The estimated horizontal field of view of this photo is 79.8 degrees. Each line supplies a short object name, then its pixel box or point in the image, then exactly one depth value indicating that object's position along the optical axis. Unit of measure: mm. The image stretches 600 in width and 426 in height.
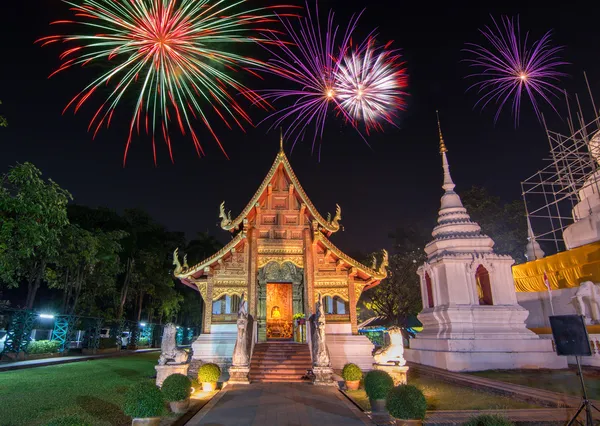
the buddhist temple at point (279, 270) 15281
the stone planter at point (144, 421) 6199
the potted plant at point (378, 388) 7664
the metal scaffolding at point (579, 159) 16875
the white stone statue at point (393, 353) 9703
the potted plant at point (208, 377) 10438
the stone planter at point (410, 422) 5957
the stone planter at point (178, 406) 7742
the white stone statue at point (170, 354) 10173
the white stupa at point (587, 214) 16516
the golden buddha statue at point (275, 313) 19327
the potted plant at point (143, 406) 6203
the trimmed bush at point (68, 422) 3972
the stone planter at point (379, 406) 7650
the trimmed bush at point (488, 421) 4043
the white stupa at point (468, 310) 13039
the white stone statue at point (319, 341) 11713
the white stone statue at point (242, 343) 11796
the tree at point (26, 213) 10742
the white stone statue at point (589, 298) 13423
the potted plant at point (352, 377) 10750
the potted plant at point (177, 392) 7730
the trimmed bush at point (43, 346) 21502
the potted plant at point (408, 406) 5961
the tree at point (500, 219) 27609
